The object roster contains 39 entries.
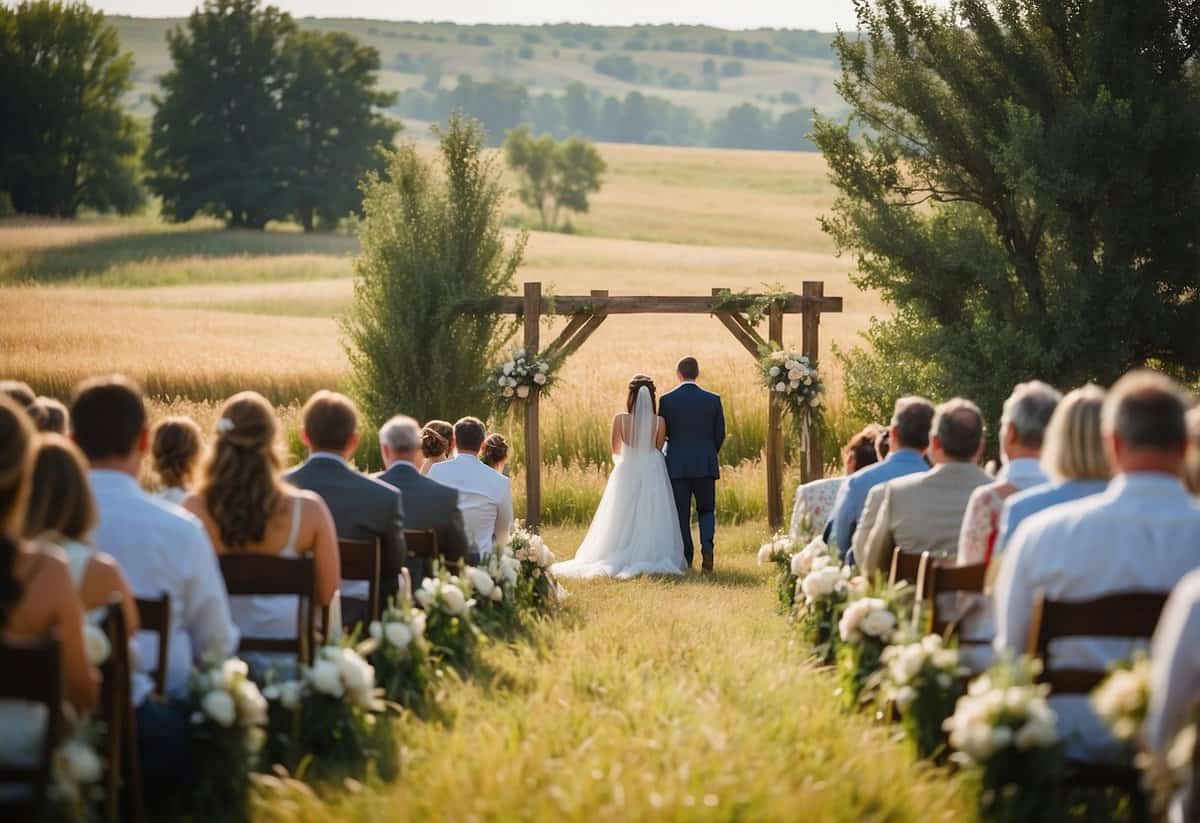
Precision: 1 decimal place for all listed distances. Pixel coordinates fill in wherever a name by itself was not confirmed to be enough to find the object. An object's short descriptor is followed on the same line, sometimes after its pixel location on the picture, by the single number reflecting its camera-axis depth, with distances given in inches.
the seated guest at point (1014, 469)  499.2
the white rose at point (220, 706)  419.8
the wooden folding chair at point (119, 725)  375.9
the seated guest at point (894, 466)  616.4
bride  1123.9
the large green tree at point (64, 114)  5167.3
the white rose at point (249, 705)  427.5
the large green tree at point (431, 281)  1321.4
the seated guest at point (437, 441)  864.3
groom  1111.6
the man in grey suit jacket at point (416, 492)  663.1
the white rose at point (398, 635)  541.3
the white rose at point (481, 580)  701.9
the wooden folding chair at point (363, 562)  554.3
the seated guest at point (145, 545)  422.9
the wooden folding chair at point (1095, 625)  392.5
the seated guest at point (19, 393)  532.7
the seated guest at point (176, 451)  504.4
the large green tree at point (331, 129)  5246.1
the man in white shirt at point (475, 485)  842.2
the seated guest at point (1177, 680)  318.0
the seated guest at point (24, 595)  332.2
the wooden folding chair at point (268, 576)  472.4
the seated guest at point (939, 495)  541.3
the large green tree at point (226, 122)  5196.9
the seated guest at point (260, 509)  470.3
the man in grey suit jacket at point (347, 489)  549.0
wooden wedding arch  1248.2
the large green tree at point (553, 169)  6476.4
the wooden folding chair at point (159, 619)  417.1
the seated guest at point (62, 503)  358.3
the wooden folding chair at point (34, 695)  333.4
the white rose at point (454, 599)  616.4
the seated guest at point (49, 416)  529.3
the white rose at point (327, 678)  473.1
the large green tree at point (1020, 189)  1198.3
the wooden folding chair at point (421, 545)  657.0
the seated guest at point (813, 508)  796.0
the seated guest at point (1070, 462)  437.4
